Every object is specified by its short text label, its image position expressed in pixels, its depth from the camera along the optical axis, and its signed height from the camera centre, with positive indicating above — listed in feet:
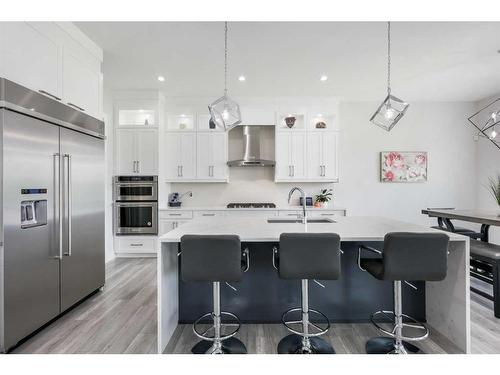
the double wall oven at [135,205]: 14.90 -0.91
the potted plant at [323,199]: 16.29 -0.67
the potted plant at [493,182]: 15.33 +0.31
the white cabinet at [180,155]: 16.02 +2.04
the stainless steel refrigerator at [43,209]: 6.31 -0.57
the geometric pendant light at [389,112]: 8.23 +2.40
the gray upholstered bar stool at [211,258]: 5.84 -1.54
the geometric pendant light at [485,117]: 15.56 +4.47
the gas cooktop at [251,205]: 15.96 -1.02
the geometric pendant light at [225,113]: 7.93 +2.28
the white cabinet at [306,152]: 16.02 +2.17
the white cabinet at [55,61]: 6.75 +3.85
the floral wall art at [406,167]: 17.02 +1.32
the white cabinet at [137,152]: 15.05 +2.09
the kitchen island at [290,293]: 7.82 -3.19
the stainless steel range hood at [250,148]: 15.71 +2.42
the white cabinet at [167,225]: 14.93 -2.04
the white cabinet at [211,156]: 16.01 +1.97
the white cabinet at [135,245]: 15.01 -3.17
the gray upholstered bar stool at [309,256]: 5.90 -1.52
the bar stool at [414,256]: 5.79 -1.52
